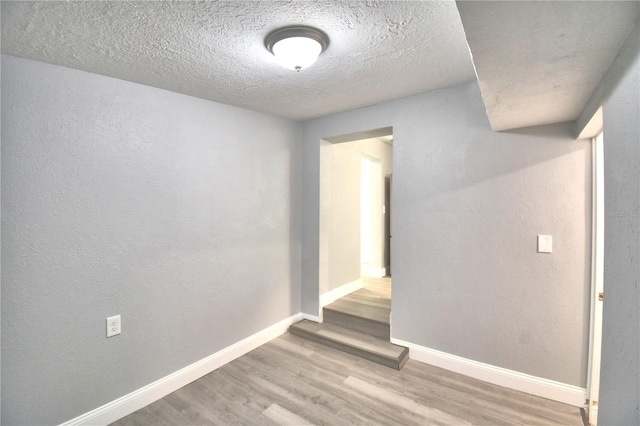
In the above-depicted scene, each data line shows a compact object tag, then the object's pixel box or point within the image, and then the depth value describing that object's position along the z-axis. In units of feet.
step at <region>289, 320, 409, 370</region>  8.36
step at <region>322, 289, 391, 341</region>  9.63
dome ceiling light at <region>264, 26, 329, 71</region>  4.91
